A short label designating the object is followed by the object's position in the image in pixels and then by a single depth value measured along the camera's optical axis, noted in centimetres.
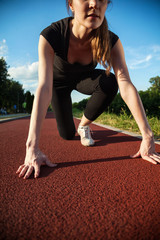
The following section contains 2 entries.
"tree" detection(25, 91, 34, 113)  4344
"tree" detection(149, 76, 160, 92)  6349
